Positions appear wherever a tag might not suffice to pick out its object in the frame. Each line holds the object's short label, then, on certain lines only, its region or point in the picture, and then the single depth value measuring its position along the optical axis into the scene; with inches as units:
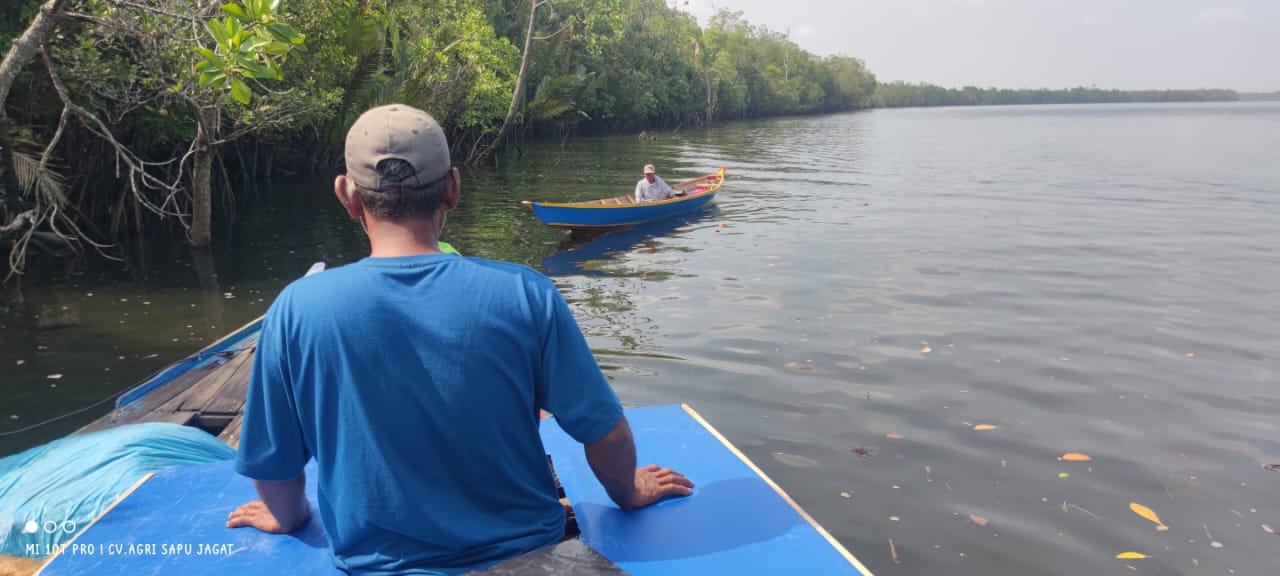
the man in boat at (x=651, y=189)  706.2
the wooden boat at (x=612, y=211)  594.9
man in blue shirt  78.7
